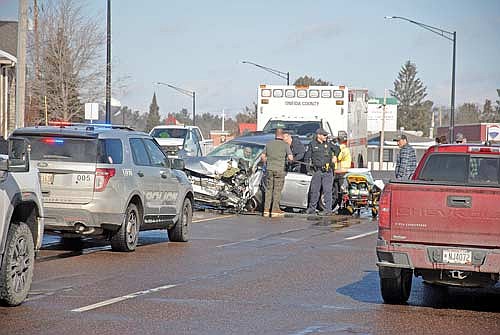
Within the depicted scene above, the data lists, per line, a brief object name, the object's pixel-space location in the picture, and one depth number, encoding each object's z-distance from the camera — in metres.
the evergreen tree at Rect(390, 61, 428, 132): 141.62
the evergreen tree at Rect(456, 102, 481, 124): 161.86
